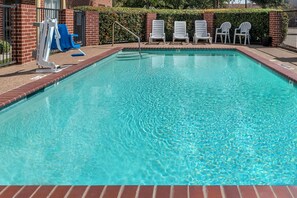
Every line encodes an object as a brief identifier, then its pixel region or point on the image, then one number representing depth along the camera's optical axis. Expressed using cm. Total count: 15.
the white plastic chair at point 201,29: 1668
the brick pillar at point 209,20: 1747
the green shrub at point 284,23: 1513
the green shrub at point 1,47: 1037
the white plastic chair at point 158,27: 1680
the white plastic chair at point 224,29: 1680
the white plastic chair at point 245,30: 1614
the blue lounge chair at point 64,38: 864
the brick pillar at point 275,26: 1526
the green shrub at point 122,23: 1611
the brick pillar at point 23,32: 889
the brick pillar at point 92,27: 1531
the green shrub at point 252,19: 1625
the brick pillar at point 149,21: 1744
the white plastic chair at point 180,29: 1659
